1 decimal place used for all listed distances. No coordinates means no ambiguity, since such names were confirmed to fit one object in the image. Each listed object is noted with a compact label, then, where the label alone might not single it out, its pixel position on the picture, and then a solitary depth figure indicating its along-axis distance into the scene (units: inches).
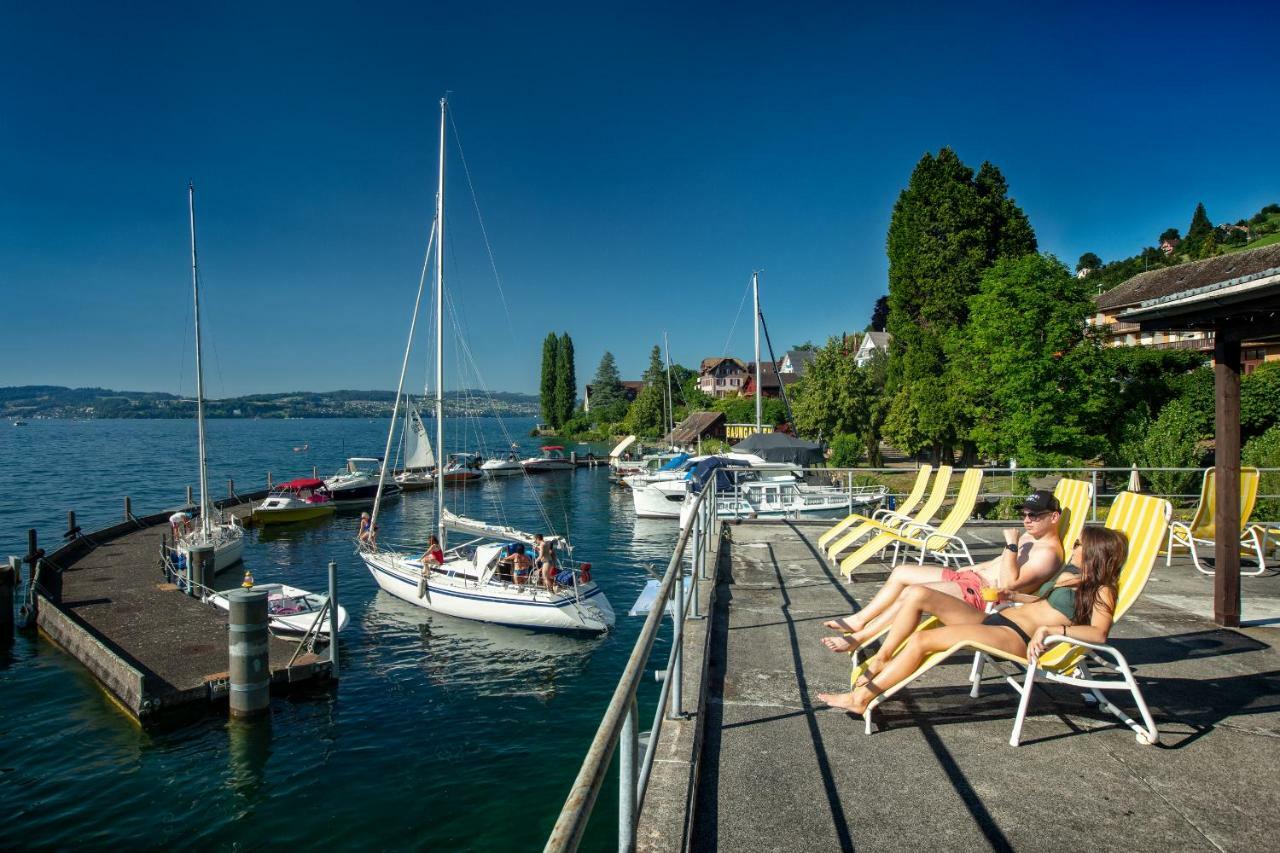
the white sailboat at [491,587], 695.7
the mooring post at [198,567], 784.9
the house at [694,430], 2571.4
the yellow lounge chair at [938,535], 312.3
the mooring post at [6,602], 702.5
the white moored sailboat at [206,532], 999.6
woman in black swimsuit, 159.9
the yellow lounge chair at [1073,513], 235.6
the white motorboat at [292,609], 665.6
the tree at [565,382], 4667.8
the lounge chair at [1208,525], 315.6
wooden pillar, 242.5
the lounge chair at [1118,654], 156.9
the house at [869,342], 3289.9
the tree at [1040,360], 1164.5
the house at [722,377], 4443.9
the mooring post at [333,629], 563.2
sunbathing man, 191.3
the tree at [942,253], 1525.6
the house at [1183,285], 1536.7
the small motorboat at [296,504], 1488.7
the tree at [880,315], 3720.5
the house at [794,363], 4142.5
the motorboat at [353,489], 1702.8
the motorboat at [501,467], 2372.0
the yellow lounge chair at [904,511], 378.0
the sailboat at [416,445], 1729.8
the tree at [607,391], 4672.7
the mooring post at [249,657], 486.9
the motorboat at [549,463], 2524.6
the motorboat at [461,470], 2173.2
